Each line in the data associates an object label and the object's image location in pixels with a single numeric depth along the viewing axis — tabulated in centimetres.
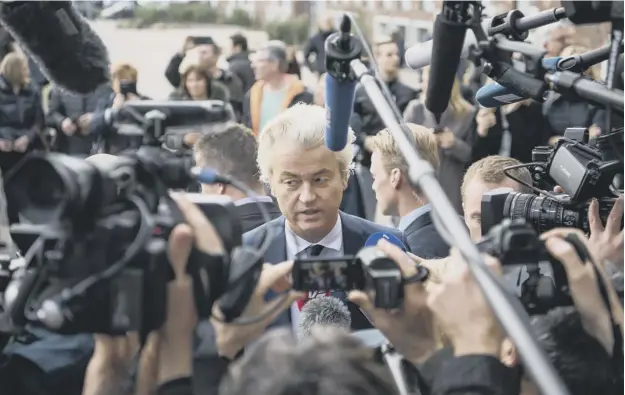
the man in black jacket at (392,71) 615
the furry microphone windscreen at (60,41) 160
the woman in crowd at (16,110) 223
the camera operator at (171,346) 144
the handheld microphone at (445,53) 156
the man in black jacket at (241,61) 829
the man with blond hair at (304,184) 222
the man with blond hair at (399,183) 278
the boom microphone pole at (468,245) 117
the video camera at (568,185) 174
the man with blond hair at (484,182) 285
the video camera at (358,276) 154
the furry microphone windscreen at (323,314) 197
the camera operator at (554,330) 144
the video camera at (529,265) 147
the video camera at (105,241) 139
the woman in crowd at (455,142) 505
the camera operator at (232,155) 278
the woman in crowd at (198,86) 505
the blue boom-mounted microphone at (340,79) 171
